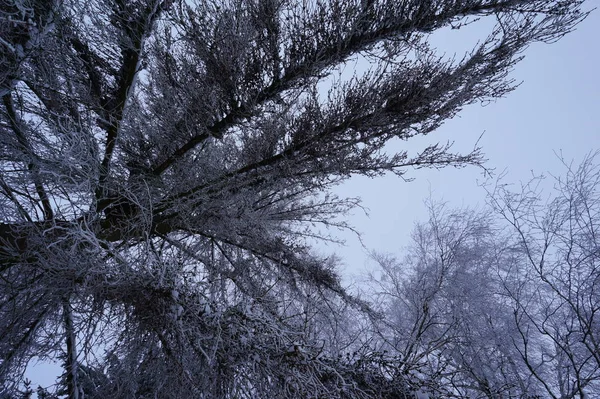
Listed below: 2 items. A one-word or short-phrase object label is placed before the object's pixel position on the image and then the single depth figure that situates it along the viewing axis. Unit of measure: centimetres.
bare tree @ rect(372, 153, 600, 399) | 523
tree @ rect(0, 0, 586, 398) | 287
